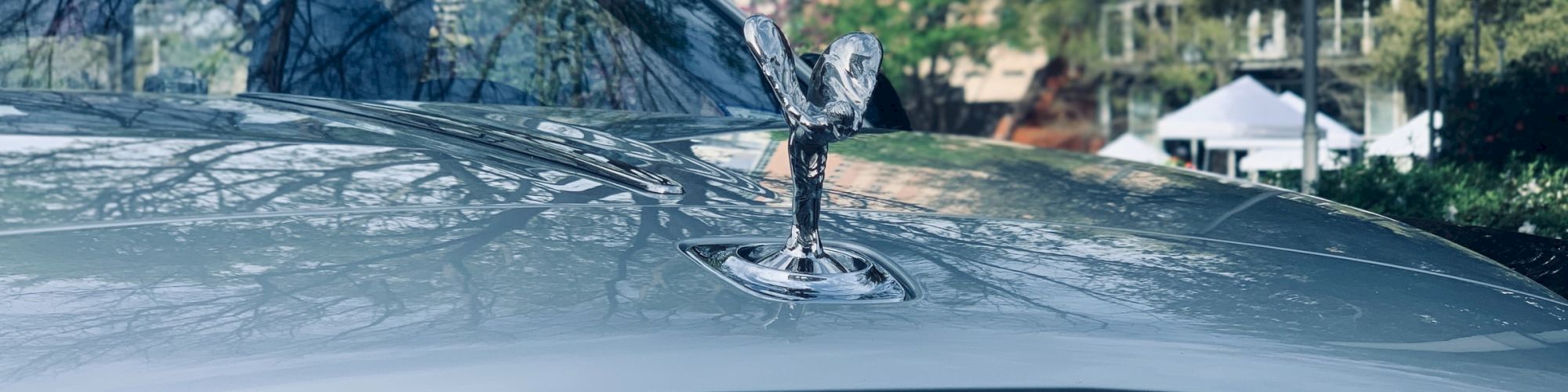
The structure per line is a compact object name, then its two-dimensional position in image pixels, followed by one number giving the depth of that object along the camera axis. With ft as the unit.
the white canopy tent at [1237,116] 54.29
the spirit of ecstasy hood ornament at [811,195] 3.52
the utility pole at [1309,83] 26.53
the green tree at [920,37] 93.04
